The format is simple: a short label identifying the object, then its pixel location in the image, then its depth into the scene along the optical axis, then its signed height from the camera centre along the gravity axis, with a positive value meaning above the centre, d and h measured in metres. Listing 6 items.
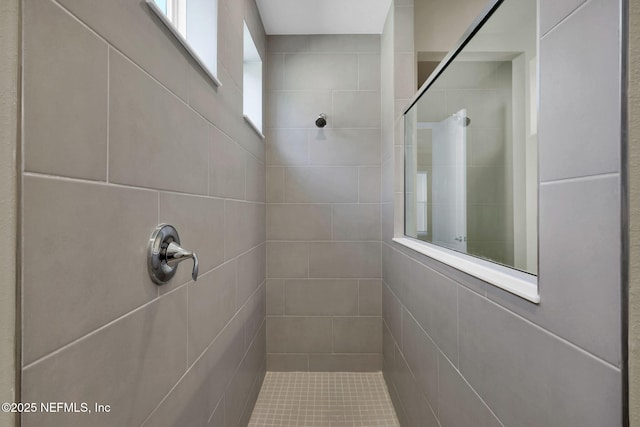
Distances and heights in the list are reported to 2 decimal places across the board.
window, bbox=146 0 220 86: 1.11 +0.70
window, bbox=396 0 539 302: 0.72 +0.21
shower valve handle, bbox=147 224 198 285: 0.71 -0.09
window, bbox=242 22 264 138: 2.04 +0.87
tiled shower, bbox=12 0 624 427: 0.42 -0.07
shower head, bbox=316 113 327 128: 2.19 +0.68
